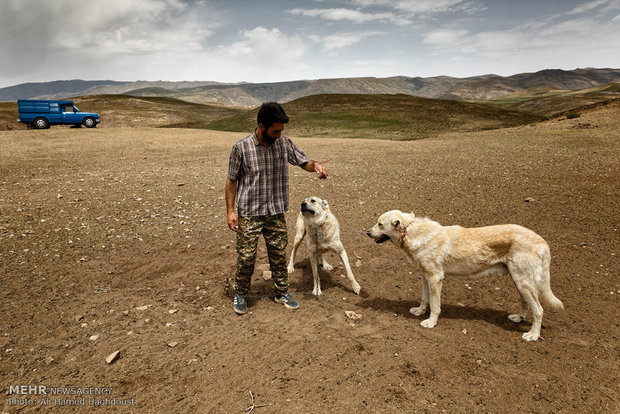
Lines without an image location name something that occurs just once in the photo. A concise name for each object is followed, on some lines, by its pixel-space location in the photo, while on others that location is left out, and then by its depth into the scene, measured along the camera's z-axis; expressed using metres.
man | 4.79
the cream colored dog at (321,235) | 5.84
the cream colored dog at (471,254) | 4.52
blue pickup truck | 28.06
